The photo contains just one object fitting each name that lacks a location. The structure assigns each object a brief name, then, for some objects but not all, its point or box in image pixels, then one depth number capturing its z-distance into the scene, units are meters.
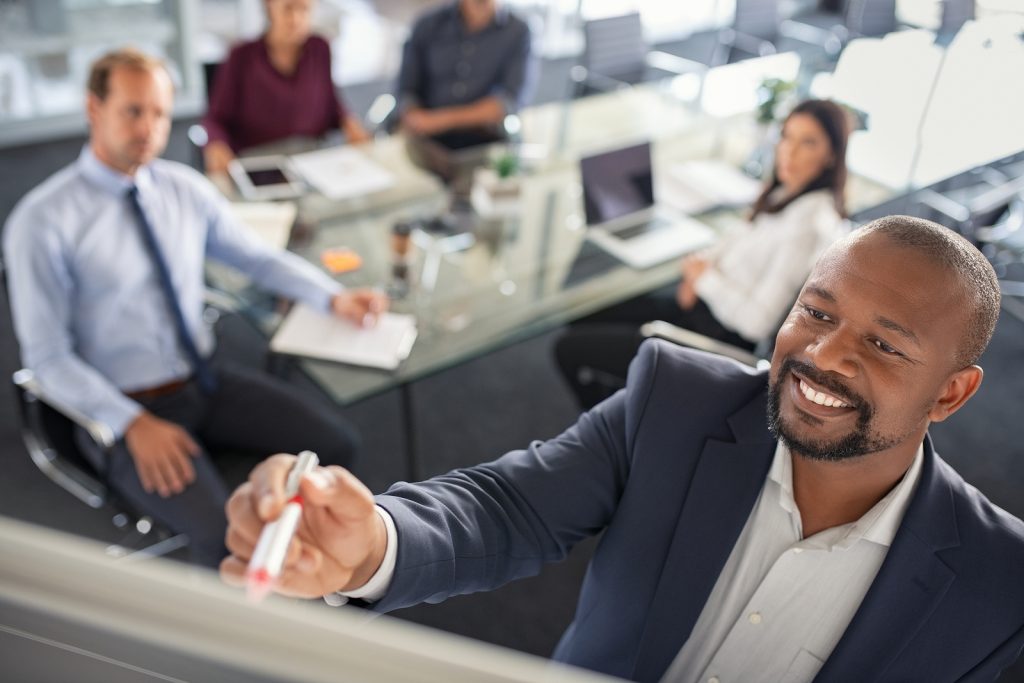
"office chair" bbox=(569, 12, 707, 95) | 4.42
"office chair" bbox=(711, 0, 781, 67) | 5.34
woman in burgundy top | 3.14
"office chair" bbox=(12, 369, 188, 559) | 2.08
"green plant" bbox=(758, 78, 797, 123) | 3.08
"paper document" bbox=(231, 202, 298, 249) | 2.67
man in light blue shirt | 2.02
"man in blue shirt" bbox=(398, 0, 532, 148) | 3.67
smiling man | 1.01
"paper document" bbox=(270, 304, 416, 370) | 2.21
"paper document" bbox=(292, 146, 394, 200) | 2.95
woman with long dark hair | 2.26
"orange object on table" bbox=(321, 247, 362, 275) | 2.59
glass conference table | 2.34
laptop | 2.82
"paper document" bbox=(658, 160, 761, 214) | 3.12
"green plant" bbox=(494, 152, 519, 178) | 2.94
